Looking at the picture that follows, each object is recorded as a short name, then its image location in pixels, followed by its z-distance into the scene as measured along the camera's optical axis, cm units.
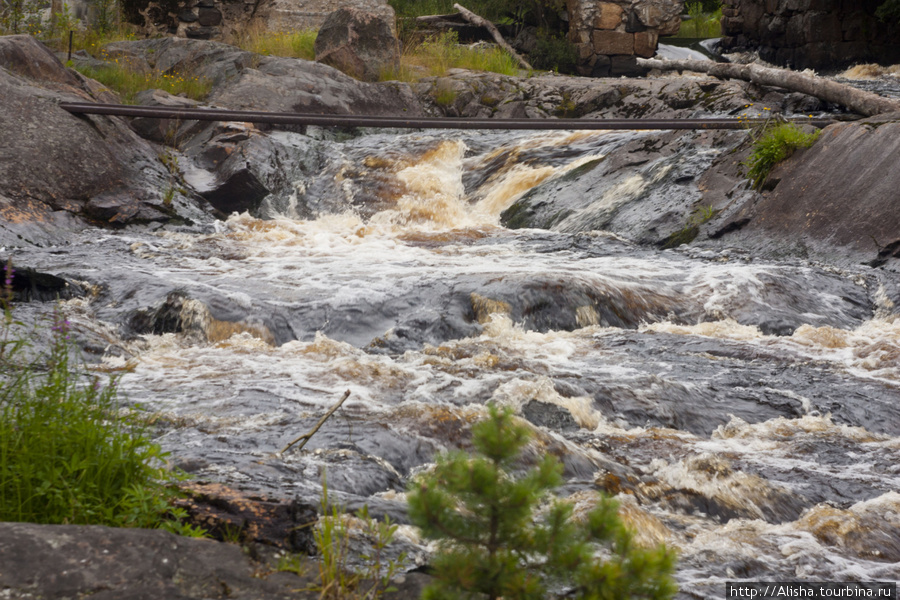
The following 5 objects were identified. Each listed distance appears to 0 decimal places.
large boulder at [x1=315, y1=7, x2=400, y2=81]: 2777
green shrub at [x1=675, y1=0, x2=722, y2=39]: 5625
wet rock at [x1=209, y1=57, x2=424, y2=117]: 2383
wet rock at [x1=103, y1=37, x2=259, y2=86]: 2514
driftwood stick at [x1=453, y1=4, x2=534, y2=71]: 3916
